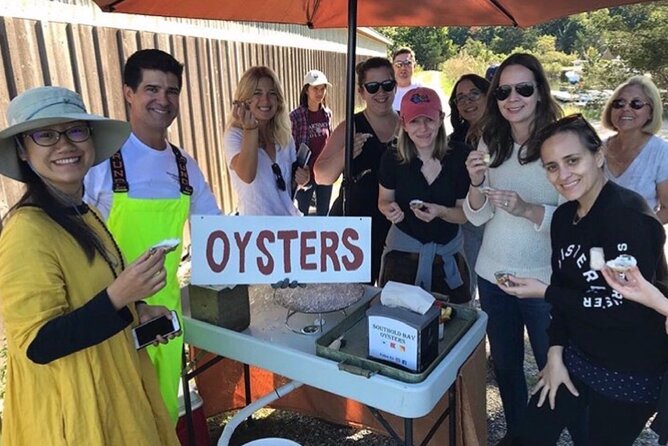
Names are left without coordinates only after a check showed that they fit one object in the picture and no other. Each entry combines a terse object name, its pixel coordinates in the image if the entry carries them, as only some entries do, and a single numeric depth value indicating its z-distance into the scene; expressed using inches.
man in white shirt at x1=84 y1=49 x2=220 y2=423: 76.8
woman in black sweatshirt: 66.8
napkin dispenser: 61.0
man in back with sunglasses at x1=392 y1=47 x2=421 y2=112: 214.2
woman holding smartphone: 50.4
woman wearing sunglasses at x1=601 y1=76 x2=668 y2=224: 111.0
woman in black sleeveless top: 112.1
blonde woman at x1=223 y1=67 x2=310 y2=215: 113.0
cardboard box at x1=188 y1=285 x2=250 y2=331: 75.8
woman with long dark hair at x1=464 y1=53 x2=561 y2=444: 85.3
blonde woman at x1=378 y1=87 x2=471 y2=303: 94.6
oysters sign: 74.5
